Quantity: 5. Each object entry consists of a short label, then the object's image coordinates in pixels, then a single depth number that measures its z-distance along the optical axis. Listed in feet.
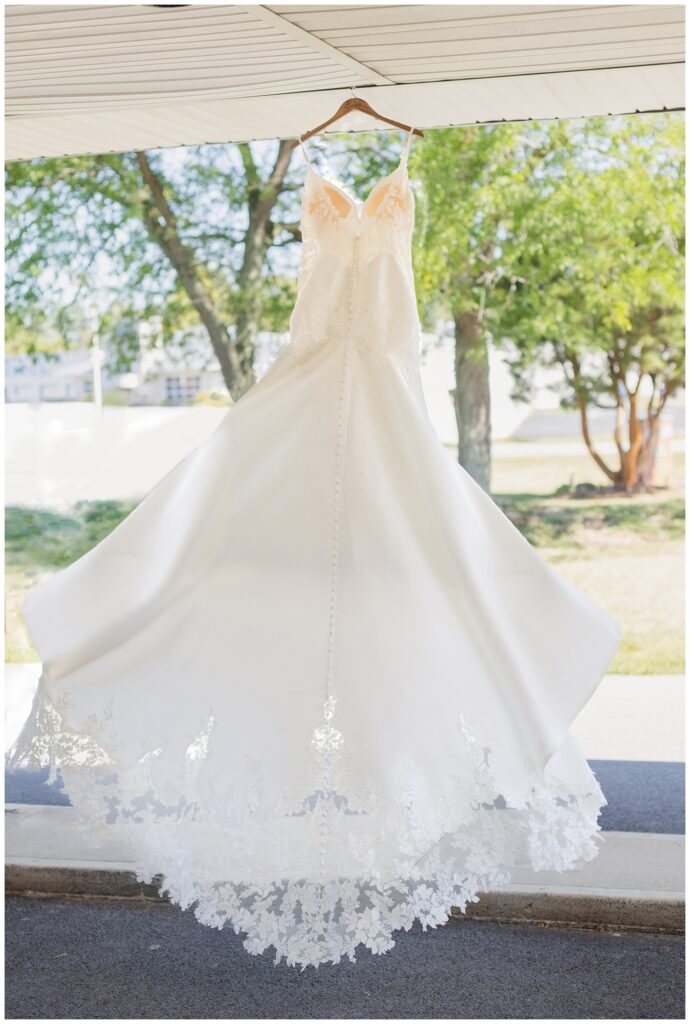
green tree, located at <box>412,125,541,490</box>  22.86
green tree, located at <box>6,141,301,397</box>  24.45
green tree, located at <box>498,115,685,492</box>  23.36
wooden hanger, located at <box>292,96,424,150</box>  9.44
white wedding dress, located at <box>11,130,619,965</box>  7.89
